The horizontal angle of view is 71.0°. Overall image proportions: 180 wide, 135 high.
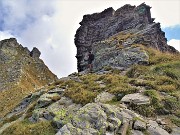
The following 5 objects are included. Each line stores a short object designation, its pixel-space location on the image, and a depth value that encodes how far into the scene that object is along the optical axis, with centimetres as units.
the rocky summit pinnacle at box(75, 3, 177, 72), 1816
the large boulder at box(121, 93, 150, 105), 1016
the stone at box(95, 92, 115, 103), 1086
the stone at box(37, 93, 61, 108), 1194
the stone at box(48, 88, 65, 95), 1299
